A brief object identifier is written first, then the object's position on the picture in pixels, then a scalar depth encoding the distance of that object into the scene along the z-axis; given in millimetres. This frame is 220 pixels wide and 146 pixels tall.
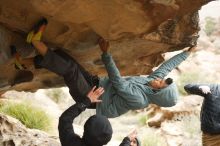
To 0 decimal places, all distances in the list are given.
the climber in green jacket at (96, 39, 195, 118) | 5051
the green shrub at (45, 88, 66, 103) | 14219
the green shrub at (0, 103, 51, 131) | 9133
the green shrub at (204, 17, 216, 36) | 19047
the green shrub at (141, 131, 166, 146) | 10884
